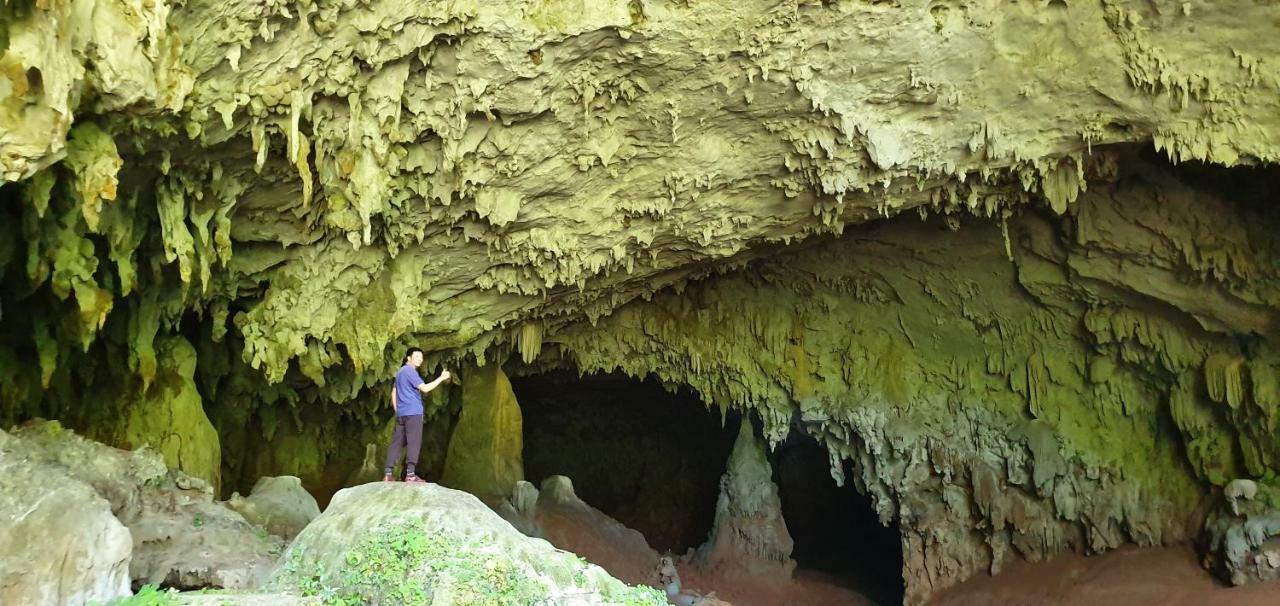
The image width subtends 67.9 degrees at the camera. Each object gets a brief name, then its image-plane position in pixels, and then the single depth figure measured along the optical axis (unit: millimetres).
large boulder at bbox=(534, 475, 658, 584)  13109
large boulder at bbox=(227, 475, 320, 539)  8578
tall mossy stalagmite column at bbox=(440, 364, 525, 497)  13211
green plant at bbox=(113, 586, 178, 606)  4891
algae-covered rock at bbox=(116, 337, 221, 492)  8812
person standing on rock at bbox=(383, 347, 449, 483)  7414
